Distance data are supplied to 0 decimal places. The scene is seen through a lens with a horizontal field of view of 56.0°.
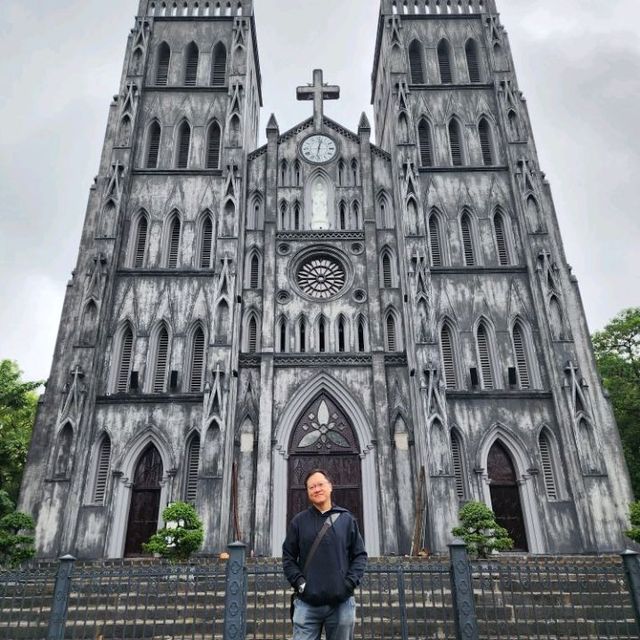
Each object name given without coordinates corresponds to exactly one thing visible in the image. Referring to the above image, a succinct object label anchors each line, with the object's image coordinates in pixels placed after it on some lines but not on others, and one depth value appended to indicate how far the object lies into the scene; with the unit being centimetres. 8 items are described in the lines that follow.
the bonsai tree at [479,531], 1438
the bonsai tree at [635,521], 1428
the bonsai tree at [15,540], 1459
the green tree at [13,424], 2162
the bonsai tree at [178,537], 1374
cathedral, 1716
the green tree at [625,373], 2456
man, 474
